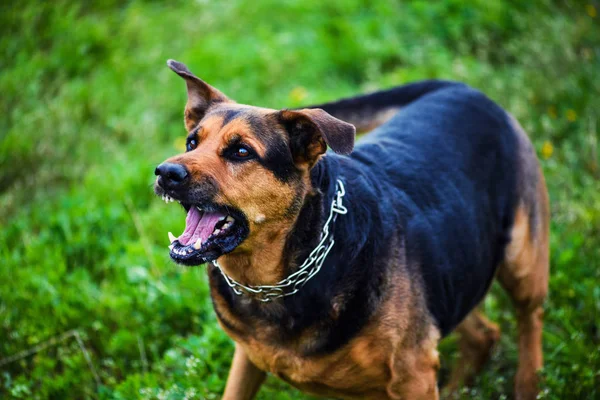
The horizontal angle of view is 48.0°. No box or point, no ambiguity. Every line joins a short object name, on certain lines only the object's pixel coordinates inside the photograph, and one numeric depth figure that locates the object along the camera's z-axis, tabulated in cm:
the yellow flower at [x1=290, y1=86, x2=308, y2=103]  741
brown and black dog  333
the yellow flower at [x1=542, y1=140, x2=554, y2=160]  645
